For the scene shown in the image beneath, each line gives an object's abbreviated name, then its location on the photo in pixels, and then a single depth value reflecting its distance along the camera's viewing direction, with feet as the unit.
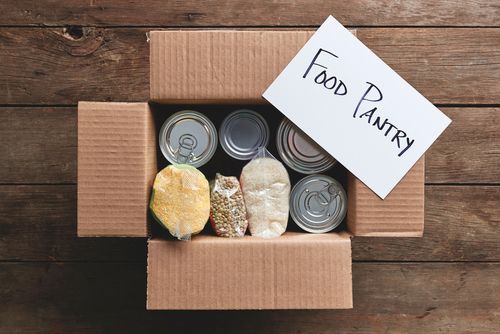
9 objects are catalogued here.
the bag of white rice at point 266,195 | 2.70
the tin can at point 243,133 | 2.83
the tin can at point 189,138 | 2.76
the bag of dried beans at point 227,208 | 2.66
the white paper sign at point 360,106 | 2.60
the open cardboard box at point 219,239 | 2.52
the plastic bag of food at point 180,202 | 2.51
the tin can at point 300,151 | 2.72
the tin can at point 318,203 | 2.79
